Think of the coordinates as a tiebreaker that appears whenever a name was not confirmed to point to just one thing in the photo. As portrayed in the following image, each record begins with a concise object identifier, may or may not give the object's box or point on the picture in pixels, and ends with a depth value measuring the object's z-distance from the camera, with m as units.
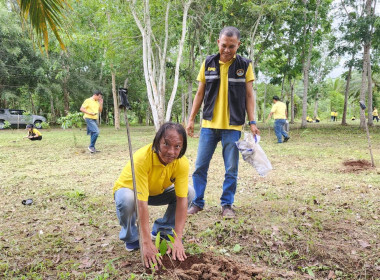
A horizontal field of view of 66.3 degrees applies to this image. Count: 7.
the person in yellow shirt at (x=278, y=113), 10.23
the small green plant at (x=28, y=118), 16.30
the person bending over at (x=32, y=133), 11.64
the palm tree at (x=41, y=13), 2.61
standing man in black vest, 3.21
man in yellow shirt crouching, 2.13
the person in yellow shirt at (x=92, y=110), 7.91
